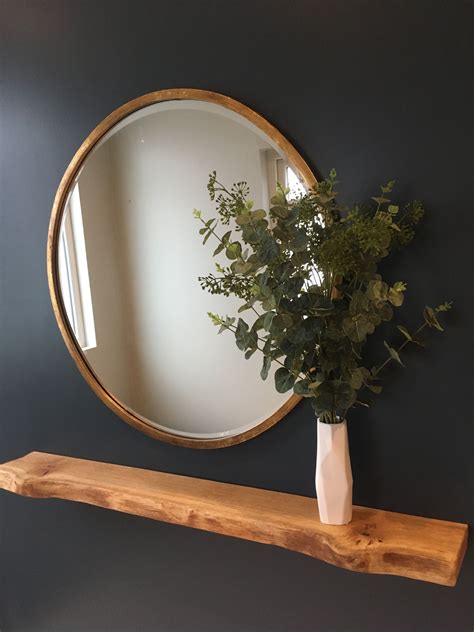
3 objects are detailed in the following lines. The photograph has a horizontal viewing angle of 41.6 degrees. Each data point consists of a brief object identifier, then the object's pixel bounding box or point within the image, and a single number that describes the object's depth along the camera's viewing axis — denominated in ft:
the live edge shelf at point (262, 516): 3.66
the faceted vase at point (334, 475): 4.00
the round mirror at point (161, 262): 4.54
